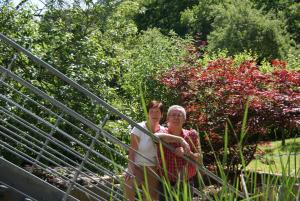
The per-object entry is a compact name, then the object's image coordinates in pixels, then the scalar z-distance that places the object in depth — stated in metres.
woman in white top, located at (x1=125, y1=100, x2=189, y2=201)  5.20
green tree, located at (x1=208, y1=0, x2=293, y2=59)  27.28
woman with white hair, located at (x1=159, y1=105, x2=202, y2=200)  5.19
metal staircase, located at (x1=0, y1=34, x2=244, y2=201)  4.86
